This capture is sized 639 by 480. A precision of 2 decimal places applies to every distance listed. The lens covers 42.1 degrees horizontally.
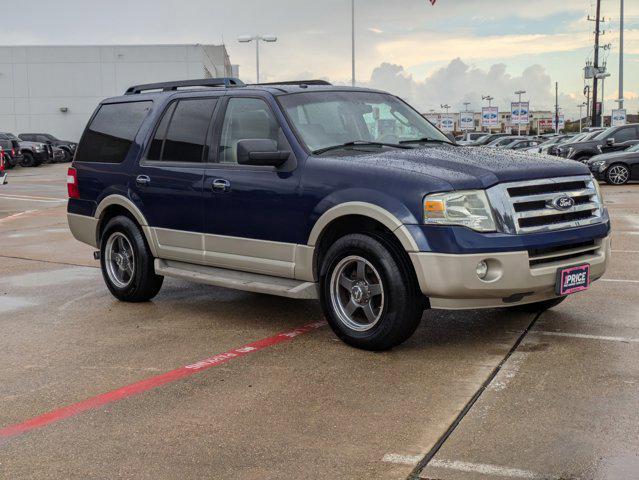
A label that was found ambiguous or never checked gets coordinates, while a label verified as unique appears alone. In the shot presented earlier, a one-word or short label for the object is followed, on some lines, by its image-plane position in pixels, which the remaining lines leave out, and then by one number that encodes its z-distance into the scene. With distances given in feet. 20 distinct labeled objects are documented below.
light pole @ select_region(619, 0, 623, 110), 150.51
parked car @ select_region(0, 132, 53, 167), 135.85
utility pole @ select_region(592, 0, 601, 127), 178.44
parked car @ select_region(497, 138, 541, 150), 131.85
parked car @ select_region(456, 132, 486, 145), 195.31
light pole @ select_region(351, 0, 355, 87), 131.13
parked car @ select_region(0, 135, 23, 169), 112.47
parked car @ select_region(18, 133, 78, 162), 159.22
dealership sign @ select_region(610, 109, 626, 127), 151.54
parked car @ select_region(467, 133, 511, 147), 165.78
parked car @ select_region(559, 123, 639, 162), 81.82
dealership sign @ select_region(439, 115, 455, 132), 241.06
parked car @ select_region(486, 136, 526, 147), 142.53
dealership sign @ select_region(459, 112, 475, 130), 247.09
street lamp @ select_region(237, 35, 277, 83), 152.46
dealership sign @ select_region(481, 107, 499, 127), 247.50
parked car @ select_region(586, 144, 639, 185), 73.15
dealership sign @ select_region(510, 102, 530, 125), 222.07
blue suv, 17.62
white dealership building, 199.93
